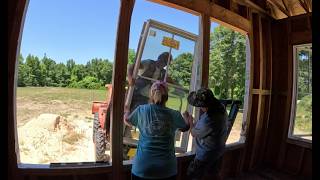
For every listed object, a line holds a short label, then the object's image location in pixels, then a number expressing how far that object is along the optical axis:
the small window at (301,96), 3.83
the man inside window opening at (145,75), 2.84
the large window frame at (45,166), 2.06
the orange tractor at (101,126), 2.69
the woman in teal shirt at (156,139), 1.79
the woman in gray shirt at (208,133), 2.18
